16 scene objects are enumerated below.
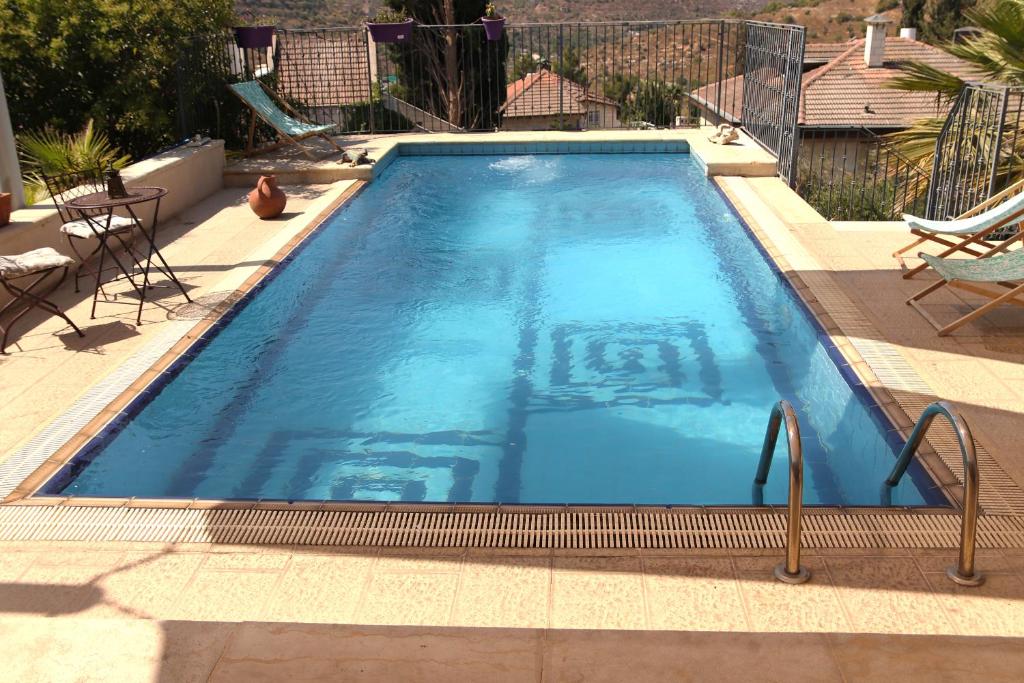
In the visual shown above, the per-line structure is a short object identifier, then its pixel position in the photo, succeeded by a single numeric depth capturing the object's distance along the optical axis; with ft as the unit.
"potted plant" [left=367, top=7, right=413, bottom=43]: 37.06
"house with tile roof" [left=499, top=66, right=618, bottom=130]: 83.82
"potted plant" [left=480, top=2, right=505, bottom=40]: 37.45
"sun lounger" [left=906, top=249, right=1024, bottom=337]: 15.42
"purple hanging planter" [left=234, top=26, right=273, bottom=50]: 33.83
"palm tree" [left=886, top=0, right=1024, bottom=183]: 22.72
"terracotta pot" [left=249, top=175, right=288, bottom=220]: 26.48
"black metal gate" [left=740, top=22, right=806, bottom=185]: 27.99
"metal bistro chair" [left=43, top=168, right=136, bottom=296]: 19.07
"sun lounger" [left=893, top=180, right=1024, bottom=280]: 17.29
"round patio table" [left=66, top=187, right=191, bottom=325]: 17.52
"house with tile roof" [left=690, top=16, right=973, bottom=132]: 66.28
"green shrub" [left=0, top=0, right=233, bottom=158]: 26.66
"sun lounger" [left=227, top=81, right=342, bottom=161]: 32.71
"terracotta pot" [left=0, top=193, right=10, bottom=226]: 19.15
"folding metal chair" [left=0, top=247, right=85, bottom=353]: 16.21
